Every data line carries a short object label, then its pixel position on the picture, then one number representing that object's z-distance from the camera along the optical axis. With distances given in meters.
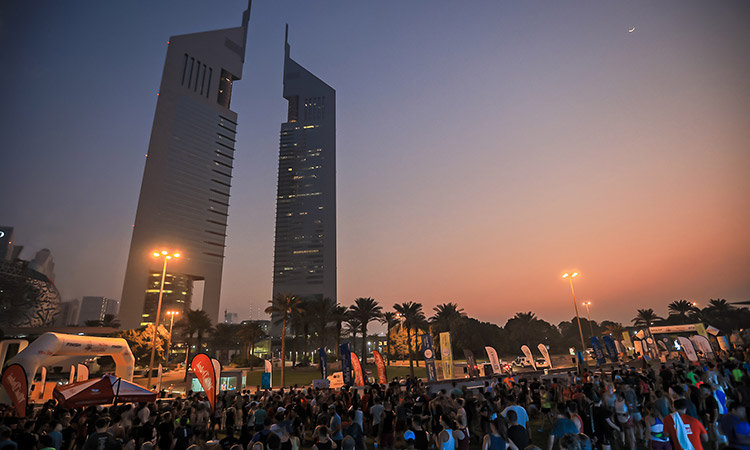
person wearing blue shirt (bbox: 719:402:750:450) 4.78
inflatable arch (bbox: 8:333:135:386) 18.97
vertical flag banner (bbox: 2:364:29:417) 12.70
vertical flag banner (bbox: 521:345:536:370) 29.88
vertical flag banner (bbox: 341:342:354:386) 22.89
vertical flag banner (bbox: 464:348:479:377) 31.78
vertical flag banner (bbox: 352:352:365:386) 22.41
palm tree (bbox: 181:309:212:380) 58.41
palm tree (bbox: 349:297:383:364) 55.47
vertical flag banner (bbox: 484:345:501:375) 28.60
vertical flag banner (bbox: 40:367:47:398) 23.36
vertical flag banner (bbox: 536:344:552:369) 30.99
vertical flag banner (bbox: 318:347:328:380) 26.58
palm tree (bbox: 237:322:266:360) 60.14
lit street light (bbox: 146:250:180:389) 21.33
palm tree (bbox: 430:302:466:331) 63.38
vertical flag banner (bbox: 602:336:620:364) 30.93
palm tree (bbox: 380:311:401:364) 58.78
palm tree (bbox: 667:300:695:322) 76.69
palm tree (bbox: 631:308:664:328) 75.81
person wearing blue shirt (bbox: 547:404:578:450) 6.97
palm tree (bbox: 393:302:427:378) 55.66
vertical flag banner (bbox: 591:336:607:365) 31.25
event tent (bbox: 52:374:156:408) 11.75
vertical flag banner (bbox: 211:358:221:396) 17.75
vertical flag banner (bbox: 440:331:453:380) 26.88
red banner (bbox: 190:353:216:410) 13.16
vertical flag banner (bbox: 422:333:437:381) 24.47
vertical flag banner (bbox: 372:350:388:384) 24.11
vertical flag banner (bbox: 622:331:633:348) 46.67
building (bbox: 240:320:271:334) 178.85
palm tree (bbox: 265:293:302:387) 44.58
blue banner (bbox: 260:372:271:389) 24.83
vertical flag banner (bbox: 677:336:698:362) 32.59
